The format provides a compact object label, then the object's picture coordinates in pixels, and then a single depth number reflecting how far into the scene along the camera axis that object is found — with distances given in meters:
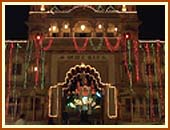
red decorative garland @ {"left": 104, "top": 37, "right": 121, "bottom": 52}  15.97
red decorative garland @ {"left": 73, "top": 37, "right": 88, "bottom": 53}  15.92
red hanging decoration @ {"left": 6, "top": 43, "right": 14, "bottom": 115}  15.94
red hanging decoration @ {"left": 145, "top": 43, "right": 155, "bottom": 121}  15.52
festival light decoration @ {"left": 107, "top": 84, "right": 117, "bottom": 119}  15.23
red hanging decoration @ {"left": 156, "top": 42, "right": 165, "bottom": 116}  15.70
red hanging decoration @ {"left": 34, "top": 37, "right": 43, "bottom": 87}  16.05
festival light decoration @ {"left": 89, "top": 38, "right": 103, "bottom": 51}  15.99
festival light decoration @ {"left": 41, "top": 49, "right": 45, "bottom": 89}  16.01
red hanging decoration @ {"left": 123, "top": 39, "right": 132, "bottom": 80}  15.88
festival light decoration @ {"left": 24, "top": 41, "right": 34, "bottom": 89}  16.25
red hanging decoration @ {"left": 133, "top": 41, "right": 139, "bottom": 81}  16.10
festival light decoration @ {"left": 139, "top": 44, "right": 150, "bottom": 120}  15.64
